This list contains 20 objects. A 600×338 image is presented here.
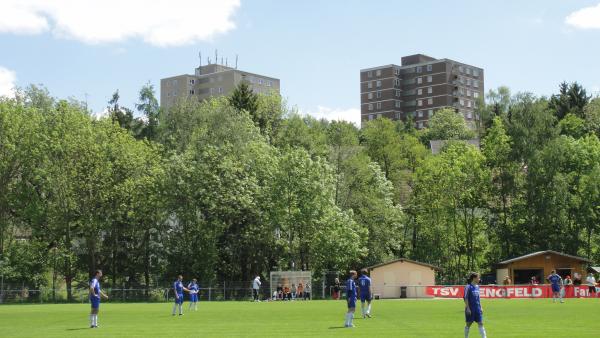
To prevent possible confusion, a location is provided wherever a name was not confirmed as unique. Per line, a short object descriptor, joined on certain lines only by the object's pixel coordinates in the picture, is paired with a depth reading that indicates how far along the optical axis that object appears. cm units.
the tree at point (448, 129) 12825
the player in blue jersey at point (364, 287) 2987
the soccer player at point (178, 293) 3619
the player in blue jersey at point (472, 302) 2016
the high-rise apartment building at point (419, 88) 18050
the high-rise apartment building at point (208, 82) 17625
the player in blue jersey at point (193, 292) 4162
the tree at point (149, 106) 9200
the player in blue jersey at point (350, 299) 2638
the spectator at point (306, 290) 6092
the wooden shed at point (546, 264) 6347
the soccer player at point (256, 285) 5778
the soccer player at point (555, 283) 4609
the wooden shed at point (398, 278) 6300
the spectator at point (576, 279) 6019
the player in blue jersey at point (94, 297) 2773
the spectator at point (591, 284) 5331
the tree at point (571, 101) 9775
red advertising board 5494
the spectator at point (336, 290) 6322
